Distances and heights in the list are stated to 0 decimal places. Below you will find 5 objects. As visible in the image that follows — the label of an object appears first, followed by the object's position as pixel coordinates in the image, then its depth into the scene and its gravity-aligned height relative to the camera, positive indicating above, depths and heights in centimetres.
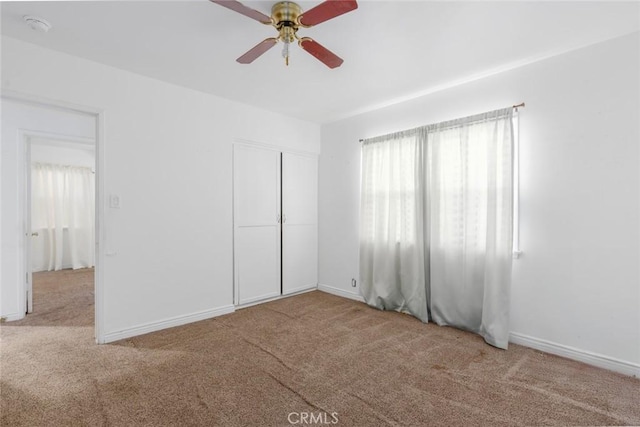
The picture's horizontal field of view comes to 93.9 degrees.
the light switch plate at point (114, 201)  283 +12
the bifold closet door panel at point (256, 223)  381 -13
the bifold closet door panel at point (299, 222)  434 -13
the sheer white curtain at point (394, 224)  344 -13
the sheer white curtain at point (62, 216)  590 -6
